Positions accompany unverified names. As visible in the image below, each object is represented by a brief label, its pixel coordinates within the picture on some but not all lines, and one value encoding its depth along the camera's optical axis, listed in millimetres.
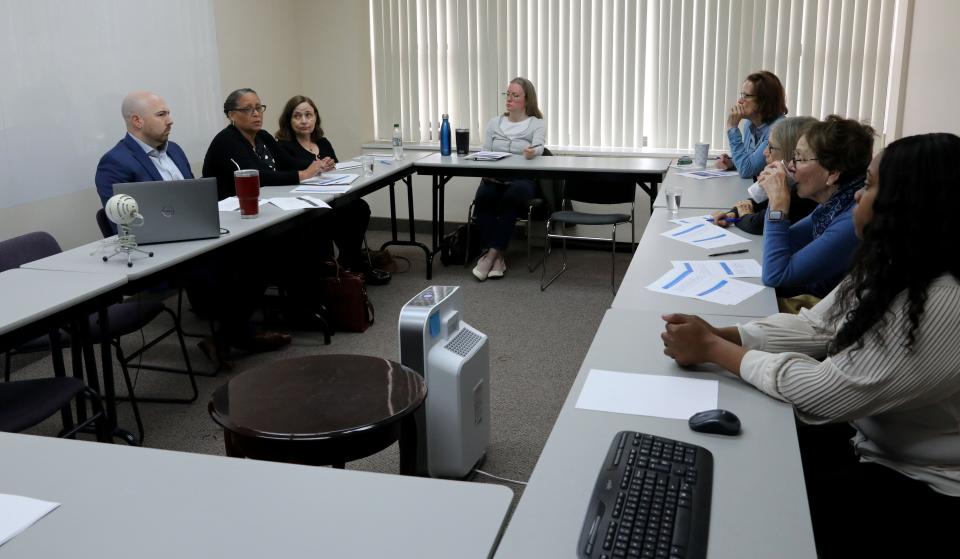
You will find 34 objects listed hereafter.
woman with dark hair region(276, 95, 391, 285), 5258
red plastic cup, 3885
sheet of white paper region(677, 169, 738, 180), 5023
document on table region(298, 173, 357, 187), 4816
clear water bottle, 5750
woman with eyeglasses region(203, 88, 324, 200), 4555
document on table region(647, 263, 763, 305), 2594
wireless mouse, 1634
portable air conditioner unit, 2711
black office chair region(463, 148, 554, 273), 5809
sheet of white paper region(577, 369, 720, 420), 1770
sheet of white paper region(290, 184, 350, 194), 4602
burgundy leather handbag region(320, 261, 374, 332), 4527
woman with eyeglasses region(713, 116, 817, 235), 3475
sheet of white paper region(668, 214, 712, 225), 3725
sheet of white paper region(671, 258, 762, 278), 2865
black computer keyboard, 1269
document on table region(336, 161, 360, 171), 5449
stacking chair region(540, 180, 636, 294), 5352
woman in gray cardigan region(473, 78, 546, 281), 5762
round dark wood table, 1980
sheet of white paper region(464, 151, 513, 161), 5816
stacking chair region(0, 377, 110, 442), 2465
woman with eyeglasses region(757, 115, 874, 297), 2621
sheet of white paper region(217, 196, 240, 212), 4125
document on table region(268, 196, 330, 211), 4152
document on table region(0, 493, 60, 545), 1311
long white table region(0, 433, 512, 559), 1259
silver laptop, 3299
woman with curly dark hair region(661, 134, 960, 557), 1591
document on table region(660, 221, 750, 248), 3336
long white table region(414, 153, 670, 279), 5461
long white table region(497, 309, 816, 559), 1288
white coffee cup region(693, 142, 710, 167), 5234
